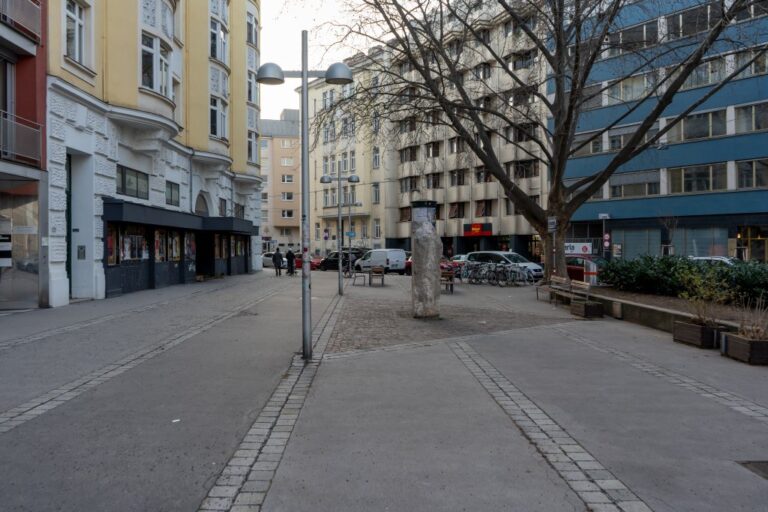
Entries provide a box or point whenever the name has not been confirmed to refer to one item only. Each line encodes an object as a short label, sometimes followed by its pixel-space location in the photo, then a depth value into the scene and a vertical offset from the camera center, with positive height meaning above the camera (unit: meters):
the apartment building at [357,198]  60.59 +5.53
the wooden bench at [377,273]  26.40 -0.90
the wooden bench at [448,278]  22.03 -0.94
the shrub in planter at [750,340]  8.66 -1.26
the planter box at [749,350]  8.64 -1.40
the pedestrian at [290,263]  36.38 -0.63
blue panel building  34.62 +4.37
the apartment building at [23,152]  14.45 +2.35
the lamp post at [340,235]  21.88 +1.84
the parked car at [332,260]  45.33 -0.59
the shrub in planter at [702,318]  10.06 -1.14
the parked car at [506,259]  30.20 -0.40
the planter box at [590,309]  14.57 -1.36
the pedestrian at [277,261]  36.84 -0.52
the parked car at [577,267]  24.86 -0.66
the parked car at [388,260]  39.28 -0.52
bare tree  16.94 +5.43
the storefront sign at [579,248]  24.78 +0.11
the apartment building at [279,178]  79.94 +9.46
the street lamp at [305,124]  8.86 +1.86
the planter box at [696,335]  10.05 -1.38
